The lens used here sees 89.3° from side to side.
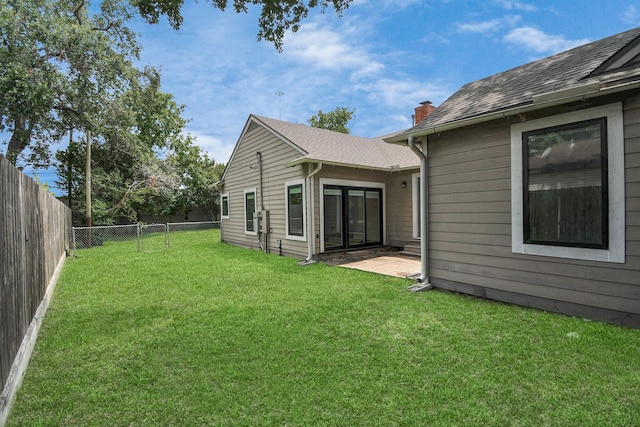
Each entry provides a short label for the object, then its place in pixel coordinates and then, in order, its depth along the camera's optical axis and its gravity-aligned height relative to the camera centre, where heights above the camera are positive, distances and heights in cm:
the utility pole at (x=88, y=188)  1271 +96
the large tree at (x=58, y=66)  1095 +564
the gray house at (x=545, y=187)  353 +21
